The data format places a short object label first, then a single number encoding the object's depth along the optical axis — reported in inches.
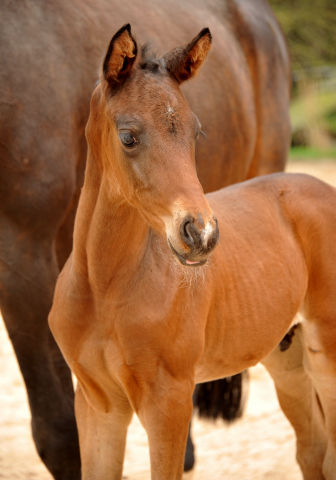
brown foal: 97.2
